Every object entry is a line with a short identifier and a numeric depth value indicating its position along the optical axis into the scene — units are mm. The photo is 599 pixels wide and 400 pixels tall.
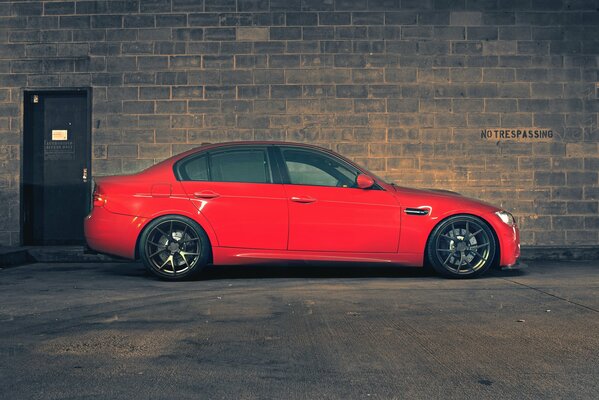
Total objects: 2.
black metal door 11719
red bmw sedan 8148
